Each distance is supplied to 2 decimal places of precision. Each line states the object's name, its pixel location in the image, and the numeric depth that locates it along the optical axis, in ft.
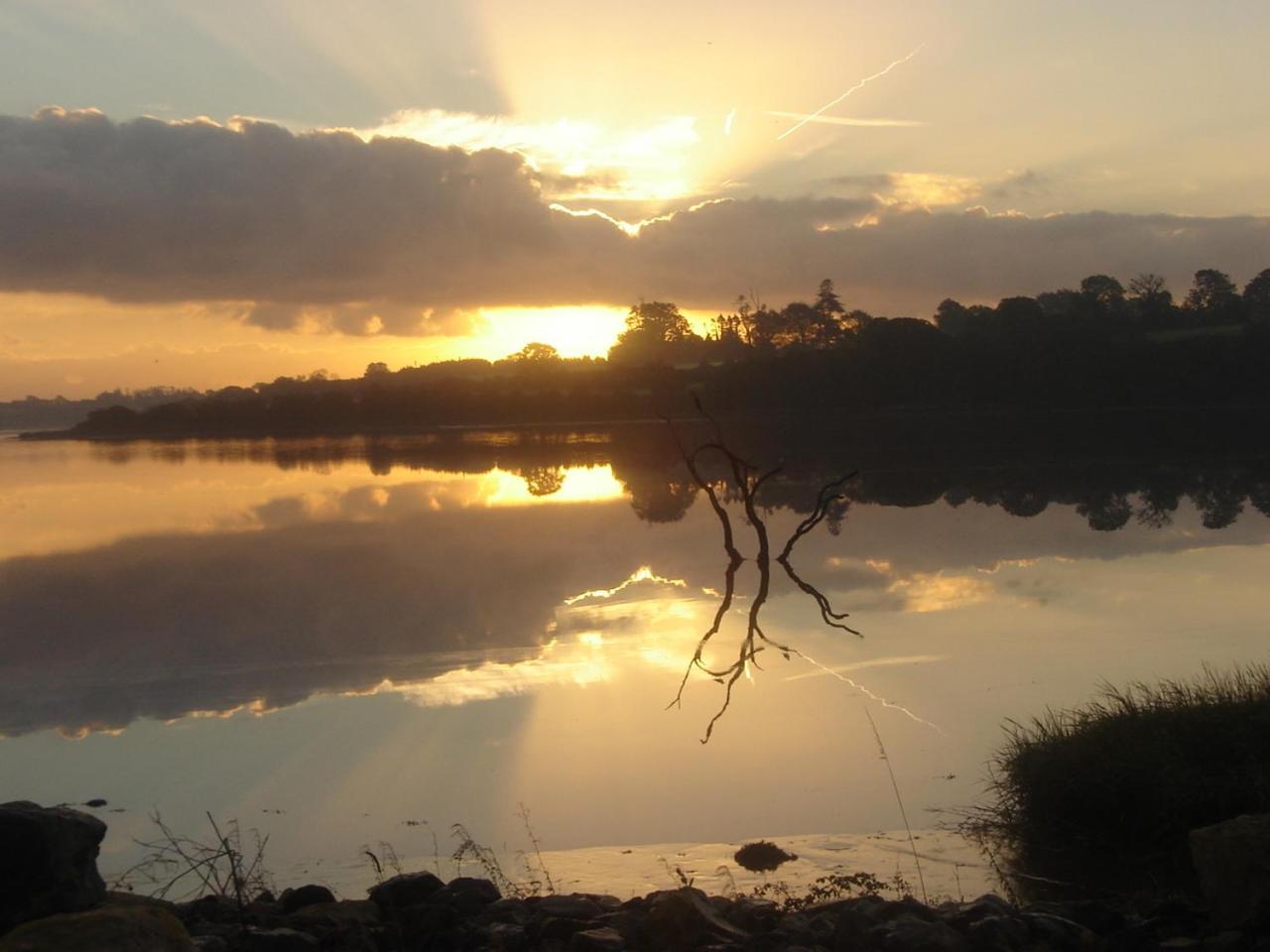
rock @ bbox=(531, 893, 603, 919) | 20.47
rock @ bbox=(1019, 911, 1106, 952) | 19.16
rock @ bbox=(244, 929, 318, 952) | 18.70
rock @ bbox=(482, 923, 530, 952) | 19.36
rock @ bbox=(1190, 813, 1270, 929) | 18.70
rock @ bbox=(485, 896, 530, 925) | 20.77
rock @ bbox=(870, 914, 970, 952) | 18.51
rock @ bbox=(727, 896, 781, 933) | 20.27
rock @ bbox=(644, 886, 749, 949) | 19.27
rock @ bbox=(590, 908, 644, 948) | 19.60
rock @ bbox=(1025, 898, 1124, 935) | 20.04
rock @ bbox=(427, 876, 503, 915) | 21.28
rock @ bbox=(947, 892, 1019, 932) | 19.77
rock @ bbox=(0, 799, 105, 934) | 19.21
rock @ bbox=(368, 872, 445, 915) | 21.54
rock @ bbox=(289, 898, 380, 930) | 20.03
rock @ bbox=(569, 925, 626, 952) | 18.65
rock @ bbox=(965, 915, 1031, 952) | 18.83
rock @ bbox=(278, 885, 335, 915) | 21.66
